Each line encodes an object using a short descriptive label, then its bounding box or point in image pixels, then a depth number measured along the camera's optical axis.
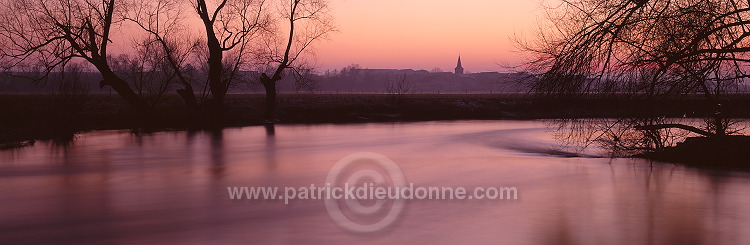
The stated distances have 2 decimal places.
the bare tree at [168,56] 43.56
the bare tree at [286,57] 49.44
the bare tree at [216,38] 45.34
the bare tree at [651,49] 18.91
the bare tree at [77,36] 38.72
